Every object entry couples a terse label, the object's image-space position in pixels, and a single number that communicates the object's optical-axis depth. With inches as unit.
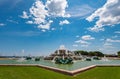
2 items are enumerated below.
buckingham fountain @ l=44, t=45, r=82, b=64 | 1140.0
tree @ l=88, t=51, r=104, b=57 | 1890.1
